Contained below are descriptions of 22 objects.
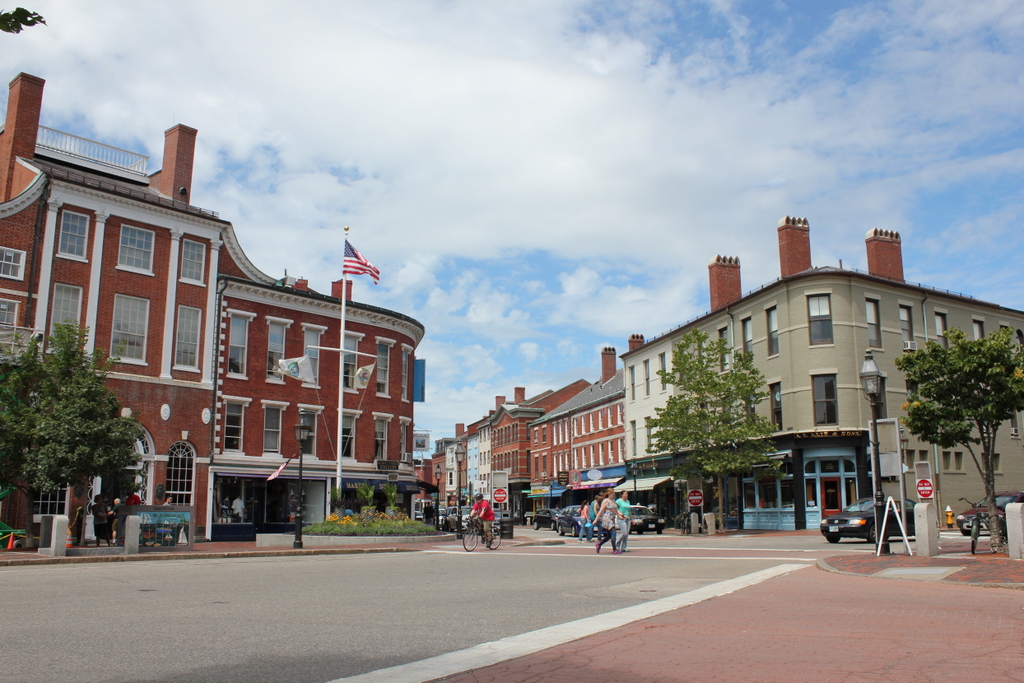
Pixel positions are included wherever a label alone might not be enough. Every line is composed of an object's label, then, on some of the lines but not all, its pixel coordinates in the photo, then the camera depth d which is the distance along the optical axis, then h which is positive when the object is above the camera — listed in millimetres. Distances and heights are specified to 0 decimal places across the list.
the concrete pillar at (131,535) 22391 -1163
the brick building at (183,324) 30594 +6751
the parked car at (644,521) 38625 -1304
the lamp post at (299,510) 25719 -568
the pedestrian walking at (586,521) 32750 -1122
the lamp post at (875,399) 19219 +2172
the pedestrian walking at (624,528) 22766 -948
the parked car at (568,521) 41719 -1436
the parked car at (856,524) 26500 -968
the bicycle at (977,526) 17594 -683
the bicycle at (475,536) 26094 -1407
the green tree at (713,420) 36656 +3193
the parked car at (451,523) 35281 -1291
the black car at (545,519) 49869 -1663
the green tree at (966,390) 18219 +2273
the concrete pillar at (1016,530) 15953 -684
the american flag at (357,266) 34812 +9248
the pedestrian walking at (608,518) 23125 -715
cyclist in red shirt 25969 -666
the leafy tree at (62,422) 23094 +1898
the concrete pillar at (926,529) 17312 -728
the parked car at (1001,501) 29594 -266
